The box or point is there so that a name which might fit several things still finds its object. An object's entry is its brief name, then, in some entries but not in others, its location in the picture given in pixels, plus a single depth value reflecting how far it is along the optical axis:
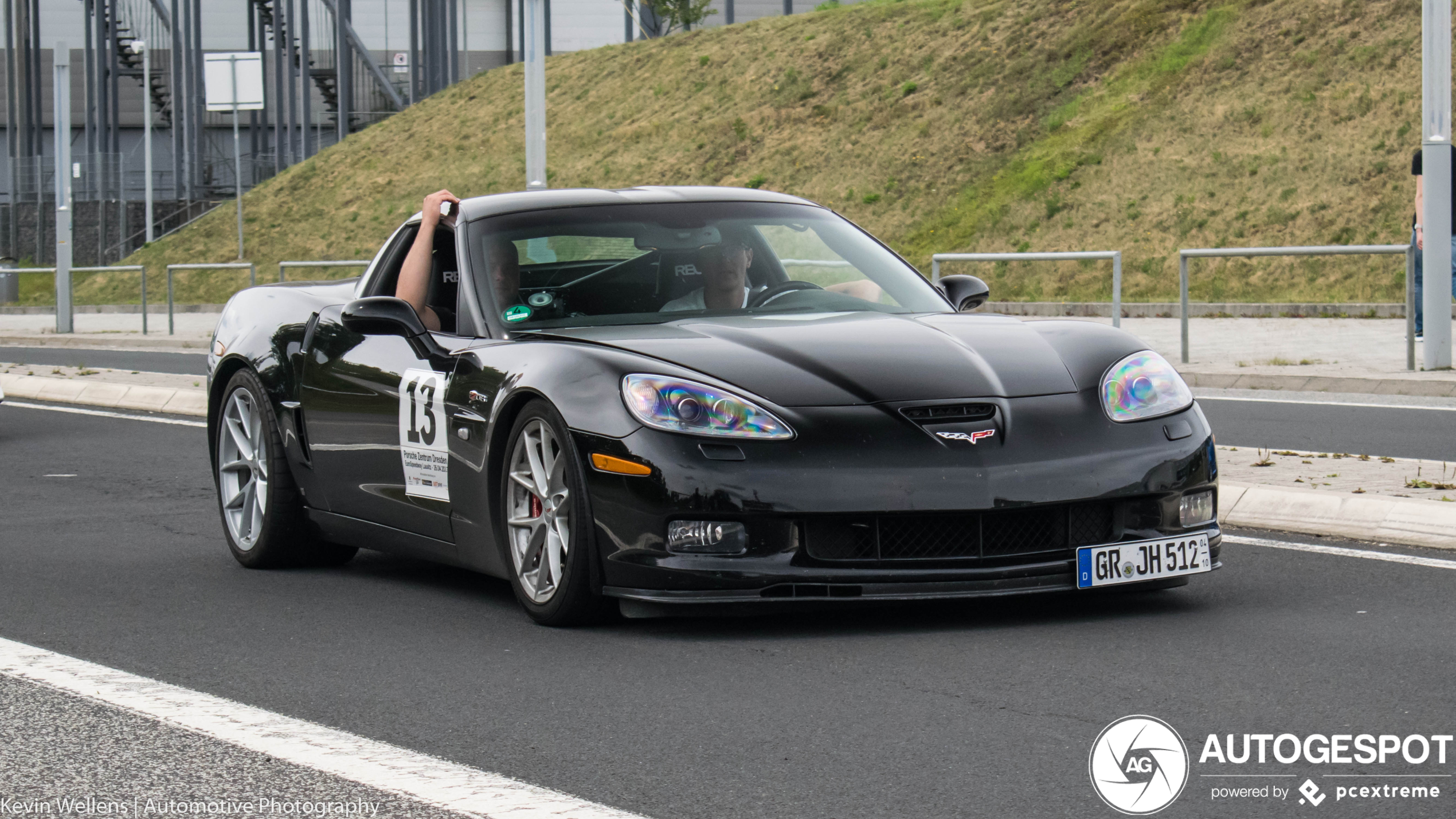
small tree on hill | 59.38
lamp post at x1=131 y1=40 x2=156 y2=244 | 52.16
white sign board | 44.47
